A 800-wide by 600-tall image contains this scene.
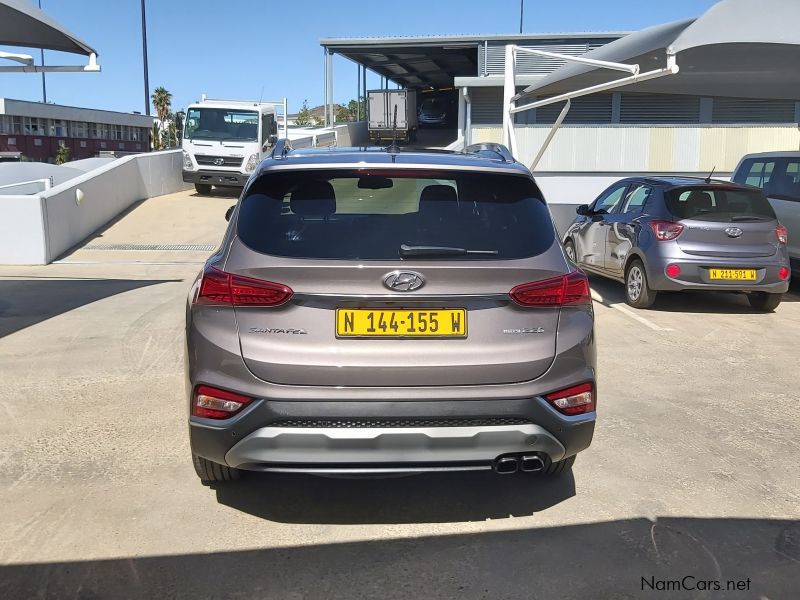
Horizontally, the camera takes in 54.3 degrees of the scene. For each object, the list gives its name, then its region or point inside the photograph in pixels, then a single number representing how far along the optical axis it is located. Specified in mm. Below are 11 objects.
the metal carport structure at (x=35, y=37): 11750
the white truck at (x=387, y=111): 36969
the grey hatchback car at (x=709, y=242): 8703
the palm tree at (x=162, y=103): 80312
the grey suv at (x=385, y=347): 3156
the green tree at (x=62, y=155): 53616
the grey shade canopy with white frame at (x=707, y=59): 9852
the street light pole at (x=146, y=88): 34406
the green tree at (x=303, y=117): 80250
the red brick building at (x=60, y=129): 53688
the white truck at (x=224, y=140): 21656
